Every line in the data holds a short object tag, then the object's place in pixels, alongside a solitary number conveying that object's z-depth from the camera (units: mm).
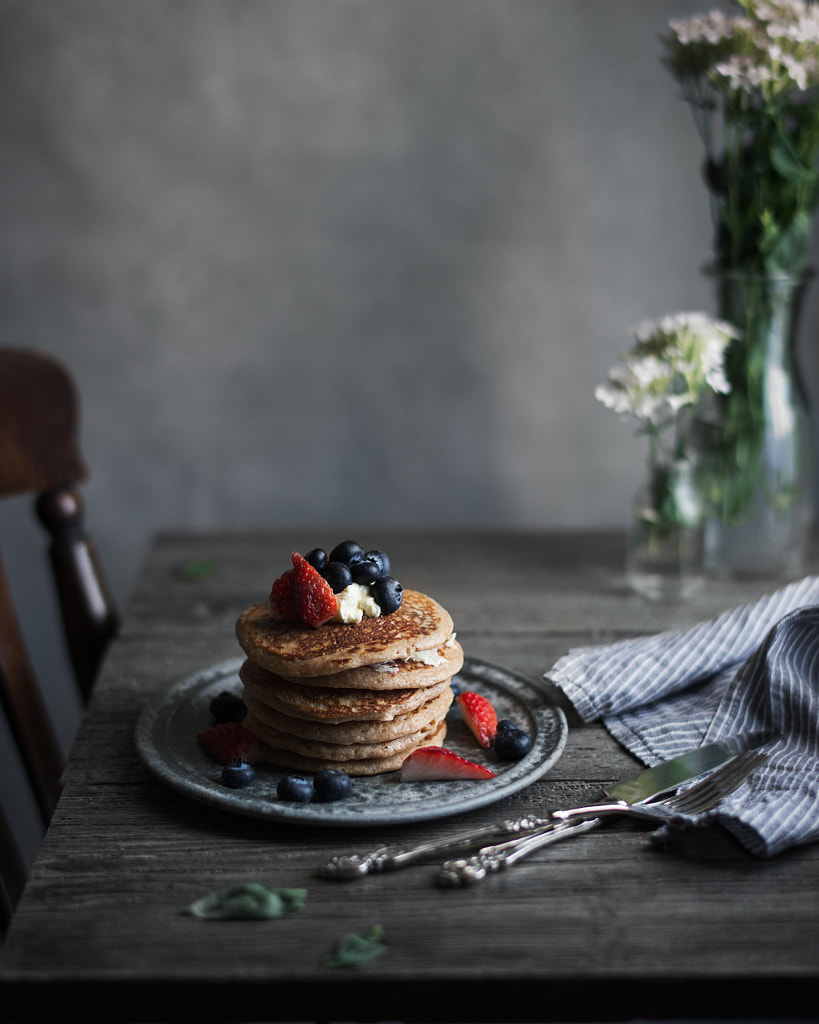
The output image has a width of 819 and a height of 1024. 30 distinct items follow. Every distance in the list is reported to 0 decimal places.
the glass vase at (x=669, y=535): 1674
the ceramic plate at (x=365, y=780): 934
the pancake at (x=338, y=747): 1033
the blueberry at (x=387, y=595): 1105
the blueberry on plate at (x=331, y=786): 969
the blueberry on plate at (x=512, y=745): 1059
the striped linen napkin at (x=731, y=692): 994
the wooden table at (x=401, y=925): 759
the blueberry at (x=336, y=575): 1092
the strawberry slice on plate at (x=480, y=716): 1089
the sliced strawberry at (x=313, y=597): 1071
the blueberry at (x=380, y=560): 1126
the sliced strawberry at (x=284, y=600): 1101
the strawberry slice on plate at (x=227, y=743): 1046
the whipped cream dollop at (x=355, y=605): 1088
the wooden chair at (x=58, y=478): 1658
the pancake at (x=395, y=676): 1022
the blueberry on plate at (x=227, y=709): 1153
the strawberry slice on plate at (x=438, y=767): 1002
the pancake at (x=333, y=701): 1020
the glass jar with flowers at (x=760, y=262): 1582
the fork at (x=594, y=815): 880
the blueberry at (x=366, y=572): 1110
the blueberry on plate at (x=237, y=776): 990
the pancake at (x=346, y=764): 1039
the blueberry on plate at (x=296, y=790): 961
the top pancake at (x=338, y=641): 1013
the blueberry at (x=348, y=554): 1118
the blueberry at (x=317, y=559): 1124
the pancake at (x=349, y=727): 1027
